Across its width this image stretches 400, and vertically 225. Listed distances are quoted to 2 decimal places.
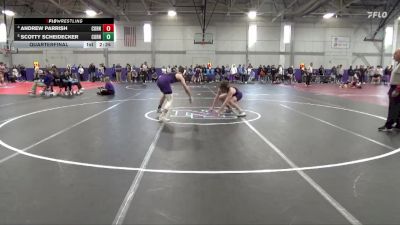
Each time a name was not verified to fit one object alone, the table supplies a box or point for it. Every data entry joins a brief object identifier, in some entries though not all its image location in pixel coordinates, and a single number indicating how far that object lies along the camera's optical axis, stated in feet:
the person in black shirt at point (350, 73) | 99.49
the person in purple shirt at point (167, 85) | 31.60
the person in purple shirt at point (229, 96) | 34.01
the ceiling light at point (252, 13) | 89.37
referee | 26.35
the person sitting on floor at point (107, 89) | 56.24
